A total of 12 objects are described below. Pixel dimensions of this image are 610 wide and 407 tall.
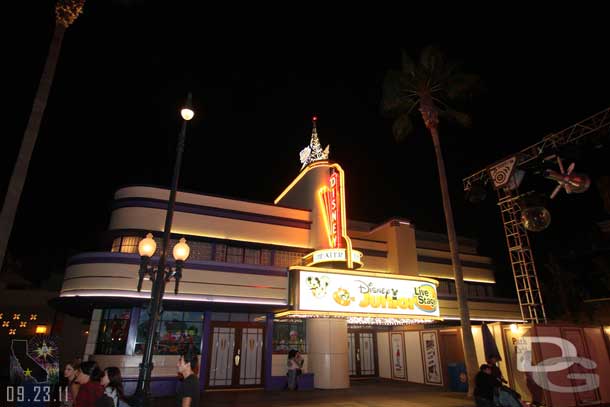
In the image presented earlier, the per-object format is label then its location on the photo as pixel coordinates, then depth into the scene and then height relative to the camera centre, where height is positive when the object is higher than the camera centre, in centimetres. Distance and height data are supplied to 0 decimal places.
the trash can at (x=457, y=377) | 1733 -137
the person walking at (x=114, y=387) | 631 -67
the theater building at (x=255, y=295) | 1602 +208
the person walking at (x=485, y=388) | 828 -88
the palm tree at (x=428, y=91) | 1688 +1118
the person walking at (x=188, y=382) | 576 -54
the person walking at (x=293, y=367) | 1744 -93
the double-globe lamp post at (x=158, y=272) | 820 +194
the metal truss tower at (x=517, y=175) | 1452 +771
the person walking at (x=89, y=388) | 606 -66
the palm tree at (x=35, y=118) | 876 +556
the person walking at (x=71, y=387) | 713 -75
